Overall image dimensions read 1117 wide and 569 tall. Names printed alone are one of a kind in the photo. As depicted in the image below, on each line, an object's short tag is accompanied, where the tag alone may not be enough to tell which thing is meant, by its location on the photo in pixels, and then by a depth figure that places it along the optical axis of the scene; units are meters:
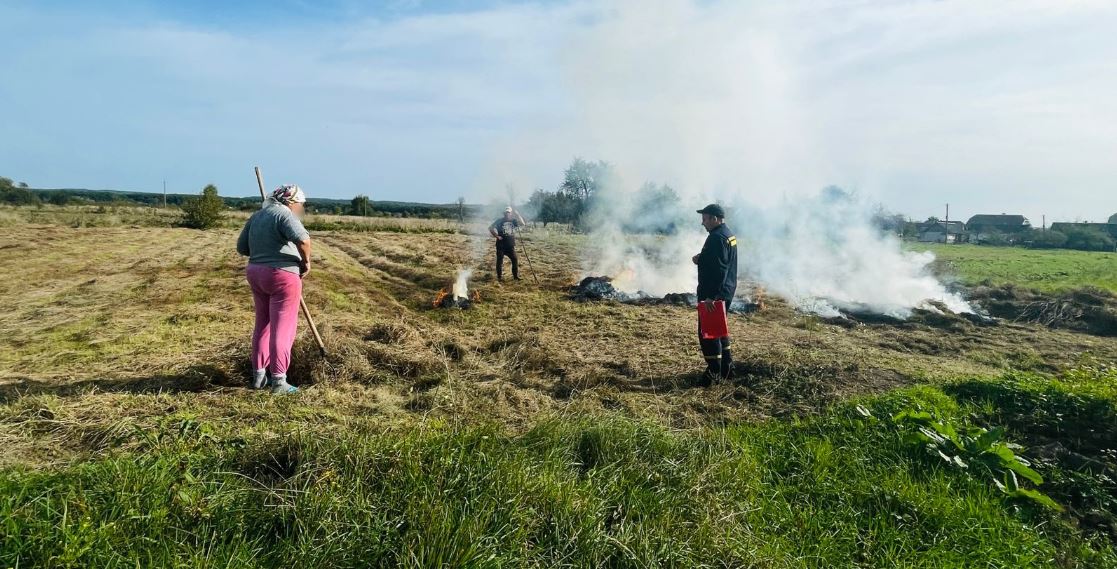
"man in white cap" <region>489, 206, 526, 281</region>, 12.59
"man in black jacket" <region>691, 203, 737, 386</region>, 5.86
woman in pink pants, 4.73
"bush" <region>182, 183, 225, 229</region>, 29.27
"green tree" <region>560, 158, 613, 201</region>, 19.36
